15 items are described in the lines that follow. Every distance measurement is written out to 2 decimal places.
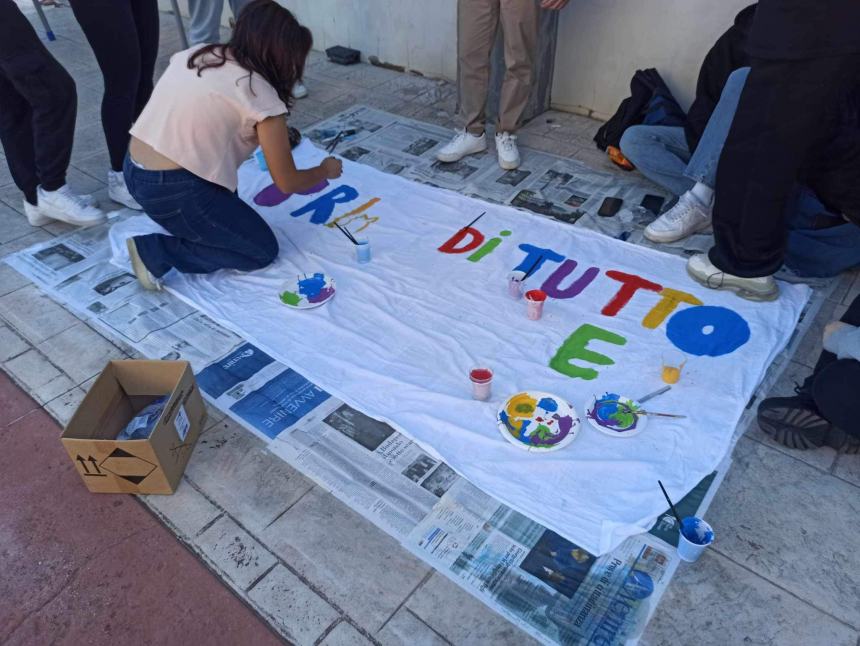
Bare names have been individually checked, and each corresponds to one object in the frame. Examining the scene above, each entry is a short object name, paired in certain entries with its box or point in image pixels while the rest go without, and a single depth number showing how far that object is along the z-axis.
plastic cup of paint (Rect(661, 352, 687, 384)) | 1.91
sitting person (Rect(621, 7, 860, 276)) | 2.22
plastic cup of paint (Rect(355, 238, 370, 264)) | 2.47
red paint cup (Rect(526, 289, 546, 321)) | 2.15
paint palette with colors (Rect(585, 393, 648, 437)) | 1.76
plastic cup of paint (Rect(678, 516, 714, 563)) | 1.44
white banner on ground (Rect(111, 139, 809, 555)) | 1.68
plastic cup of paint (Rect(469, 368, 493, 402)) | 1.84
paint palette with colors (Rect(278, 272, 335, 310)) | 2.29
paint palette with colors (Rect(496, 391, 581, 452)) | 1.73
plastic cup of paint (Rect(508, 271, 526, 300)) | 2.27
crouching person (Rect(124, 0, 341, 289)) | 1.97
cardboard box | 1.56
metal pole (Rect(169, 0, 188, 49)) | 4.08
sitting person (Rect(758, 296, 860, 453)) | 1.59
